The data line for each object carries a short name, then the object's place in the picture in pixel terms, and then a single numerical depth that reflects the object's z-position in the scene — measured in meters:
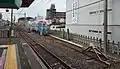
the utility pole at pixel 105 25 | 5.73
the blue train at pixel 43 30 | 15.60
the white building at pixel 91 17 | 7.17
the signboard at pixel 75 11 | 11.98
